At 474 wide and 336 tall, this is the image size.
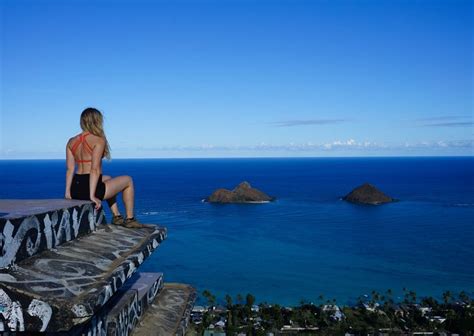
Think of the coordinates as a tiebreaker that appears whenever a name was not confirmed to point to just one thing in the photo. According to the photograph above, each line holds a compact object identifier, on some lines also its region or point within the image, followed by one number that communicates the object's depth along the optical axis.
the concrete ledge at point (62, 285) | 2.83
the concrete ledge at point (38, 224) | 3.09
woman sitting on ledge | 5.47
